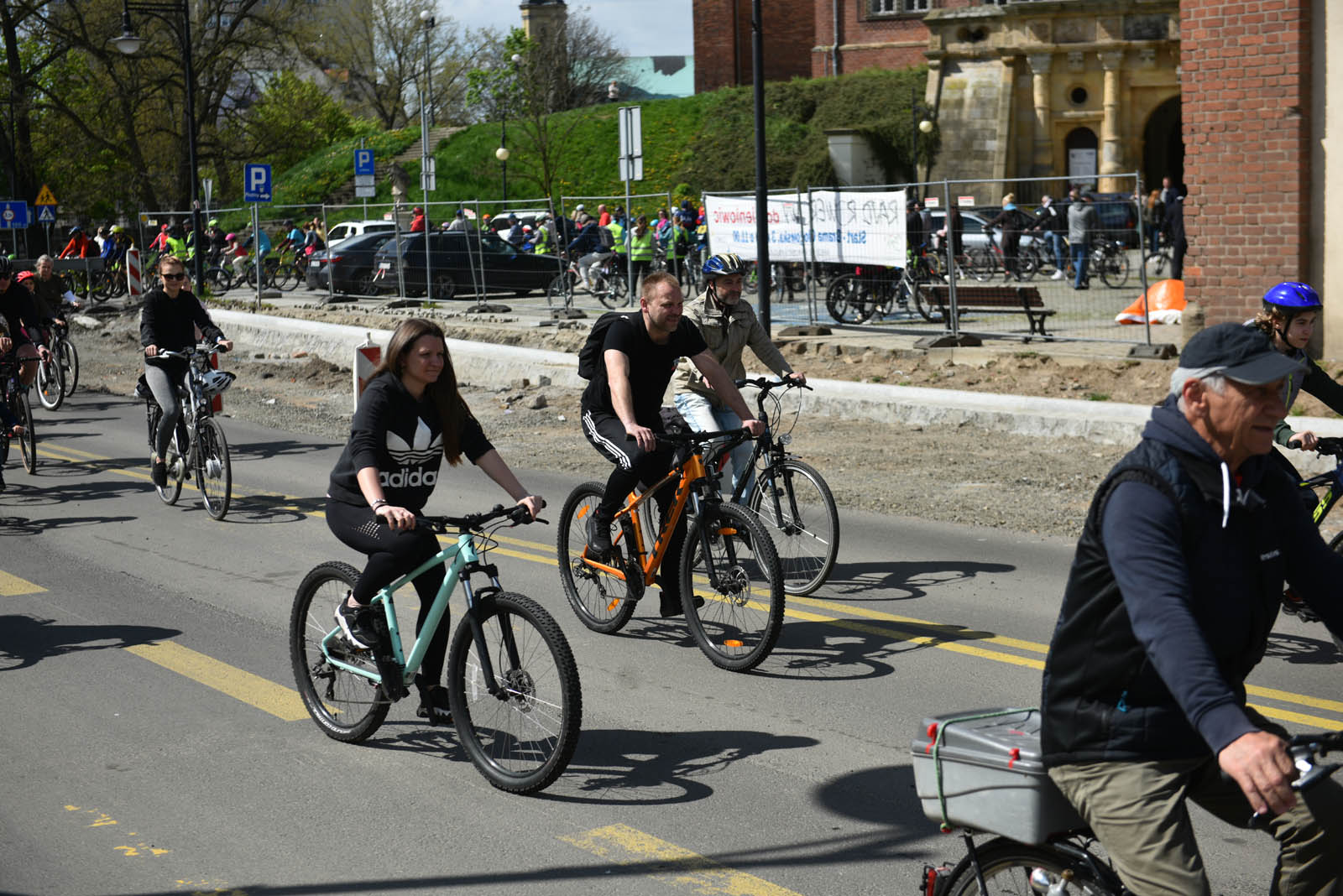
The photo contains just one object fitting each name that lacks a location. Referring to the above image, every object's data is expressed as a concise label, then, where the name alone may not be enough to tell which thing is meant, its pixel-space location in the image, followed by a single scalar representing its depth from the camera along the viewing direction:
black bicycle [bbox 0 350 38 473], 13.39
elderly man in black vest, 2.84
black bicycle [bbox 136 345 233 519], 11.42
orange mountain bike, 6.86
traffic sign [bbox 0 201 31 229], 40.44
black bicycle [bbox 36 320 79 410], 19.52
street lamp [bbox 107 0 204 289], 33.88
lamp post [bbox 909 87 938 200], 51.68
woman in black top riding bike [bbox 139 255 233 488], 11.56
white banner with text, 21.17
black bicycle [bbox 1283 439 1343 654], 7.08
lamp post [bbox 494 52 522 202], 59.20
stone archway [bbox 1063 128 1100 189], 50.88
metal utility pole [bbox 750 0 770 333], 19.12
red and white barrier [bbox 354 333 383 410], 12.60
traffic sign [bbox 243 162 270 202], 31.59
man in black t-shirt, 7.37
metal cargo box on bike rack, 3.05
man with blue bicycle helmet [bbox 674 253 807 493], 8.59
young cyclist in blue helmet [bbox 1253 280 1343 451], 6.90
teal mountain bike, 5.23
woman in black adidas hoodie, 5.59
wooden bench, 19.16
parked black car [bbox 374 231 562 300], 29.47
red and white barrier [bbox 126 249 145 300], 30.14
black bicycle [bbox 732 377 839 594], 8.19
